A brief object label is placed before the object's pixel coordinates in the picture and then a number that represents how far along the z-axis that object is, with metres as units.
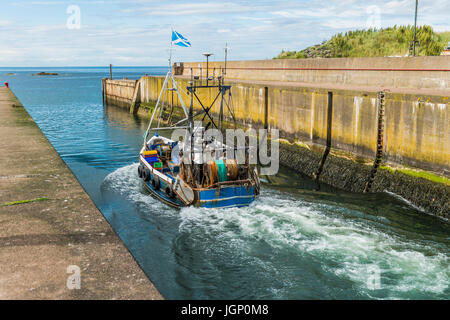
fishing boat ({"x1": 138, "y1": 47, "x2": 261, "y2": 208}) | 13.25
